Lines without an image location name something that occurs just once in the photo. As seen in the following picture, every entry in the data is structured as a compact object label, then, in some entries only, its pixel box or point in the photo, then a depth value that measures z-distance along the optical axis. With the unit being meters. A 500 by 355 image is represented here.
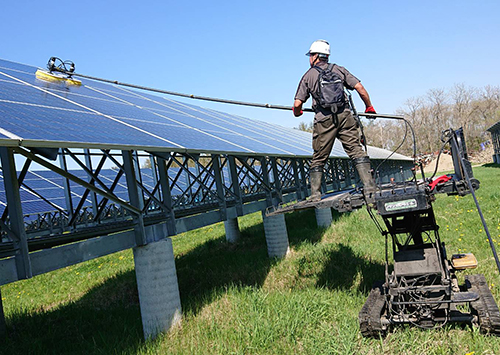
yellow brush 10.77
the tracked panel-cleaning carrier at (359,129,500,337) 5.17
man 5.92
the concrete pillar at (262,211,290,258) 12.61
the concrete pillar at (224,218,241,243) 16.19
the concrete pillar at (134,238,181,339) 7.17
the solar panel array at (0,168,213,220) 10.16
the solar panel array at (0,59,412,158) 5.20
